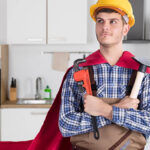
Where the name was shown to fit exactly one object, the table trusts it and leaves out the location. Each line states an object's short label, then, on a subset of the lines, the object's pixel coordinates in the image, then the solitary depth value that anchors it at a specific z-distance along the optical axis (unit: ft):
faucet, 12.74
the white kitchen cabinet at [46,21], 11.34
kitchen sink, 12.41
